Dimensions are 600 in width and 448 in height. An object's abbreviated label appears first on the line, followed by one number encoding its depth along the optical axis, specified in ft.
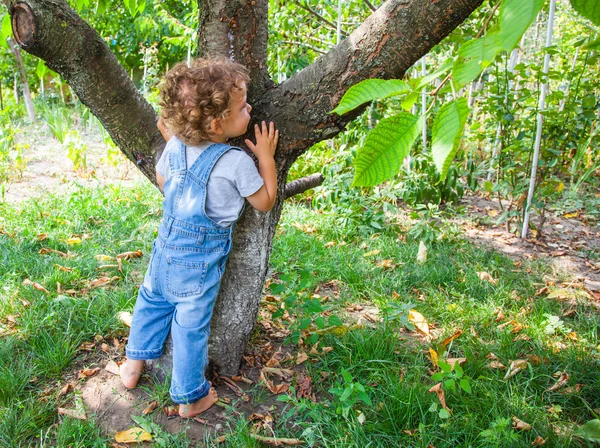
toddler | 5.73
